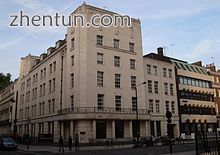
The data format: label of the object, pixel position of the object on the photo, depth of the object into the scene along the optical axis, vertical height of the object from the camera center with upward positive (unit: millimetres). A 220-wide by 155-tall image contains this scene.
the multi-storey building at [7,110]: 49921 -1217
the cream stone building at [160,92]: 32929 +2180
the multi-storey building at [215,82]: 44263 +5021
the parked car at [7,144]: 21758 -4367
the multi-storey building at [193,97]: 37000 +1327
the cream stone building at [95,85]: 26497 +3075
